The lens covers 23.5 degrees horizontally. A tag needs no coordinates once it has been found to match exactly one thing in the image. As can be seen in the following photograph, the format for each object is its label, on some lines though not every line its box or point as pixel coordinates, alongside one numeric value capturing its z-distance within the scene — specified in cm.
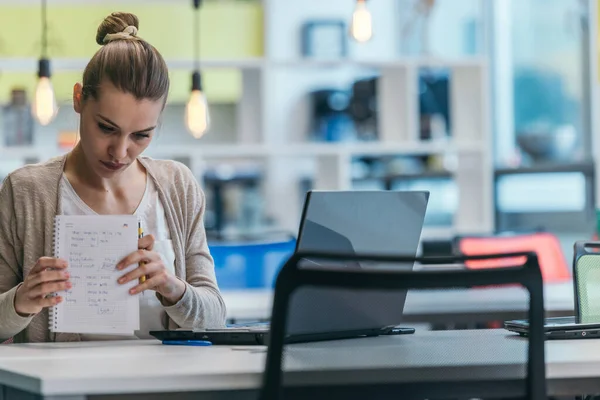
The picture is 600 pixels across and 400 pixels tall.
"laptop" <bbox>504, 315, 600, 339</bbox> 288
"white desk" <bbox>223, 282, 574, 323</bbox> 278
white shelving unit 805
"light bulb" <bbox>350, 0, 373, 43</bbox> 593
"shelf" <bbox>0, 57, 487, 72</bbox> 787
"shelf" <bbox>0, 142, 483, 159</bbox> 790
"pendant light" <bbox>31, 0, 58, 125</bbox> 641
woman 289
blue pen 294
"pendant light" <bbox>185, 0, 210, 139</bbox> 672
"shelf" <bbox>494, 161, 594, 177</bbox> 869
